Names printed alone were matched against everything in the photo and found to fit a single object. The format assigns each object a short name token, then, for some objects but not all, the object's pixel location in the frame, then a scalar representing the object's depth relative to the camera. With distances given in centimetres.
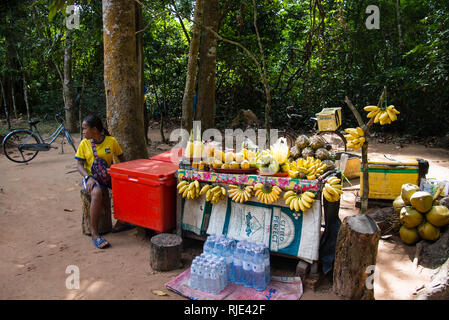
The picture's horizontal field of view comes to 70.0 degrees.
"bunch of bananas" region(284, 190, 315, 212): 295
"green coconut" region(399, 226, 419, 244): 366
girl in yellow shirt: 390
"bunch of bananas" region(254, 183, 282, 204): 310
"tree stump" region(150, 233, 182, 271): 329
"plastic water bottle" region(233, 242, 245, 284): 305
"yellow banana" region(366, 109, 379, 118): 285
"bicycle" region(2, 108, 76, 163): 827
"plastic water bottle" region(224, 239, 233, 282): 308
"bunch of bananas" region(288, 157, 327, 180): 313
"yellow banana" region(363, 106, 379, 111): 289
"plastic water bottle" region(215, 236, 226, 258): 315
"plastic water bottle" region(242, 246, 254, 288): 295
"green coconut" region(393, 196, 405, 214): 394
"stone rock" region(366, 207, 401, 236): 400
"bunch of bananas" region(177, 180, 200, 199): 348
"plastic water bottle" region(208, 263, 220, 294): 287
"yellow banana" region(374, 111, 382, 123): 278
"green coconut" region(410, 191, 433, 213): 357
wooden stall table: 303
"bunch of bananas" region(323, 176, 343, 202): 301
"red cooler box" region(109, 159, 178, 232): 360
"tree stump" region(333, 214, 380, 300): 265
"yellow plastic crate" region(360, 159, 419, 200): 448
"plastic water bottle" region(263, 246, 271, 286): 299
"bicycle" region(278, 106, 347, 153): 898
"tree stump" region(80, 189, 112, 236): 409
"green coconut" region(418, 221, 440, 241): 348
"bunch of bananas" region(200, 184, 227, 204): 338
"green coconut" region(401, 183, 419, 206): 380
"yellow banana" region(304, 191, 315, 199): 295
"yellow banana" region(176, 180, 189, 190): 354
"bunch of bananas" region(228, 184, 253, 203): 324
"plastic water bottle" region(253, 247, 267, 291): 291
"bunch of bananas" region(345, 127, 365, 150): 280
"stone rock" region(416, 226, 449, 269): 325
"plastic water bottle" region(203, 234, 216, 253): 324
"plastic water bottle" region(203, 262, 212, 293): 289
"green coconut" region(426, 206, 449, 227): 345
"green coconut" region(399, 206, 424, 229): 362
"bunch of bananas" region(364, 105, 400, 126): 276
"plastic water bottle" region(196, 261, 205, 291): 292
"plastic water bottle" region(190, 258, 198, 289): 295
